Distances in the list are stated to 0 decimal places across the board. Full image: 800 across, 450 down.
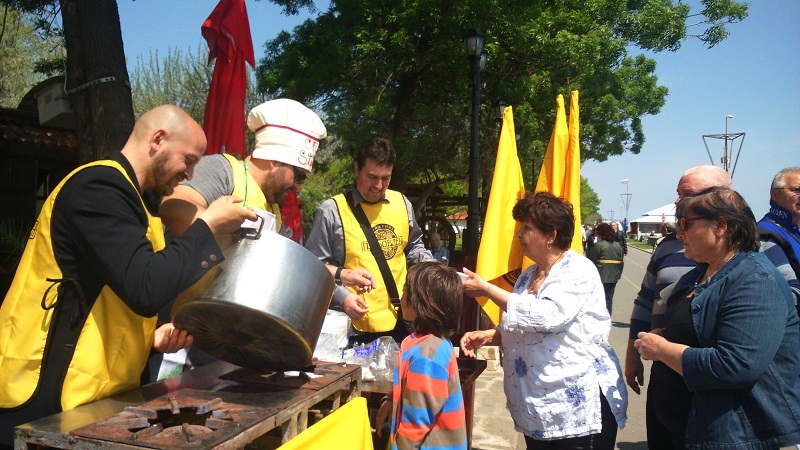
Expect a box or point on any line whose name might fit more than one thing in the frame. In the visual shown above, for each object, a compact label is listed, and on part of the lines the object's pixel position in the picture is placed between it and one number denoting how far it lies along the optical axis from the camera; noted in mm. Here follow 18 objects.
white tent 61078
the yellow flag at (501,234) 3900
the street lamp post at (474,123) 8484
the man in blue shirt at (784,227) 3020
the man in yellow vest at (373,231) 3256
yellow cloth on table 1815
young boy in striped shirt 2230
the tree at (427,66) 12773
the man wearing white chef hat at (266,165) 2381
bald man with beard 1598
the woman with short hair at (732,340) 2047
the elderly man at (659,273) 3092
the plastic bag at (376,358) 2775
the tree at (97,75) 4836
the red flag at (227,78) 4184
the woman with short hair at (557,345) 2537
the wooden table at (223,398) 1405
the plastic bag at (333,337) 2881
